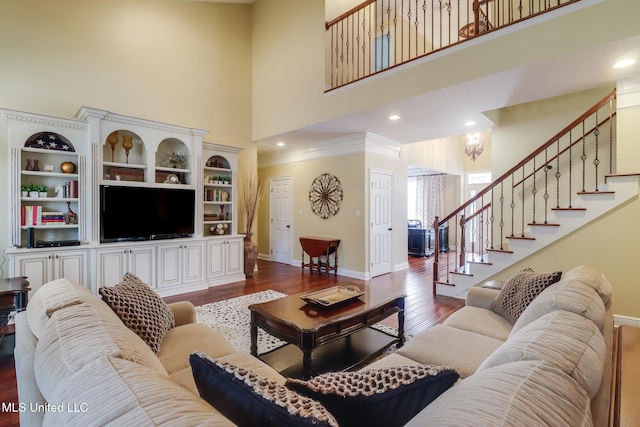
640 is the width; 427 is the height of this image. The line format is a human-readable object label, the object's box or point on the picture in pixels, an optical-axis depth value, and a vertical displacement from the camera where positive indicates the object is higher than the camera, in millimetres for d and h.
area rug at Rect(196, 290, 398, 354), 2801 -1206
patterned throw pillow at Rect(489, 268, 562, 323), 2021 -567
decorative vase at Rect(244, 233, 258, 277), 5531 -829
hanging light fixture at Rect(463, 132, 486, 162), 8867 +1987
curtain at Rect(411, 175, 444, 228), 9422 +435
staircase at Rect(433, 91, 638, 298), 3404 +205
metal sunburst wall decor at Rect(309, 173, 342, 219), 5891 +325
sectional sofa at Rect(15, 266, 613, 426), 617 -413
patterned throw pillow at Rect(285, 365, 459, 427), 784 -481
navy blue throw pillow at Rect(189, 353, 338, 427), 619 -424
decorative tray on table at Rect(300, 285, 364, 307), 2474 -734
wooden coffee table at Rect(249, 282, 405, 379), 2117 -880
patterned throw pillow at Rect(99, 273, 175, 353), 1611 -551
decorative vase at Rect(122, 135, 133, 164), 4359 +990
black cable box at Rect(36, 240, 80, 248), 3567 -387
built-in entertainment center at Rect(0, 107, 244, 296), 3568 +127
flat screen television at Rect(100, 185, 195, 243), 3982 -24
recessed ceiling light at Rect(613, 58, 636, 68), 2848 +1426
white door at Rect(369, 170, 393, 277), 5590 -194
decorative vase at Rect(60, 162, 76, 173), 3881 +566
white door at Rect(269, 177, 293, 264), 6859 -171
